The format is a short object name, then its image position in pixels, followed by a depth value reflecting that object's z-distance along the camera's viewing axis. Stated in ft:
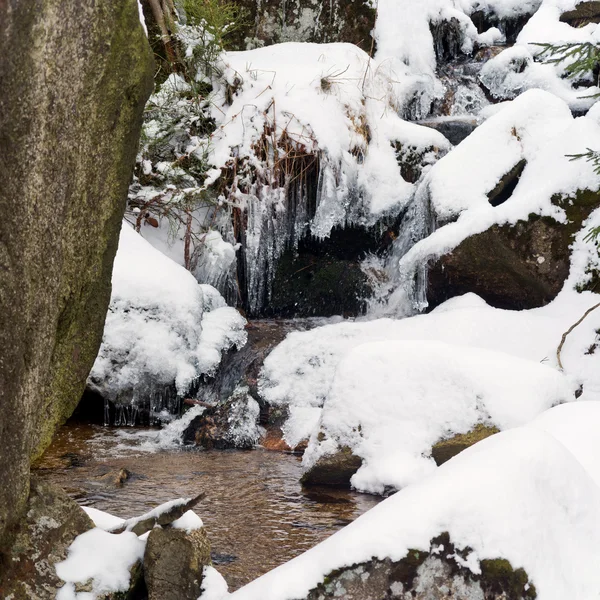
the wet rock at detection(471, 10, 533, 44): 40.06
